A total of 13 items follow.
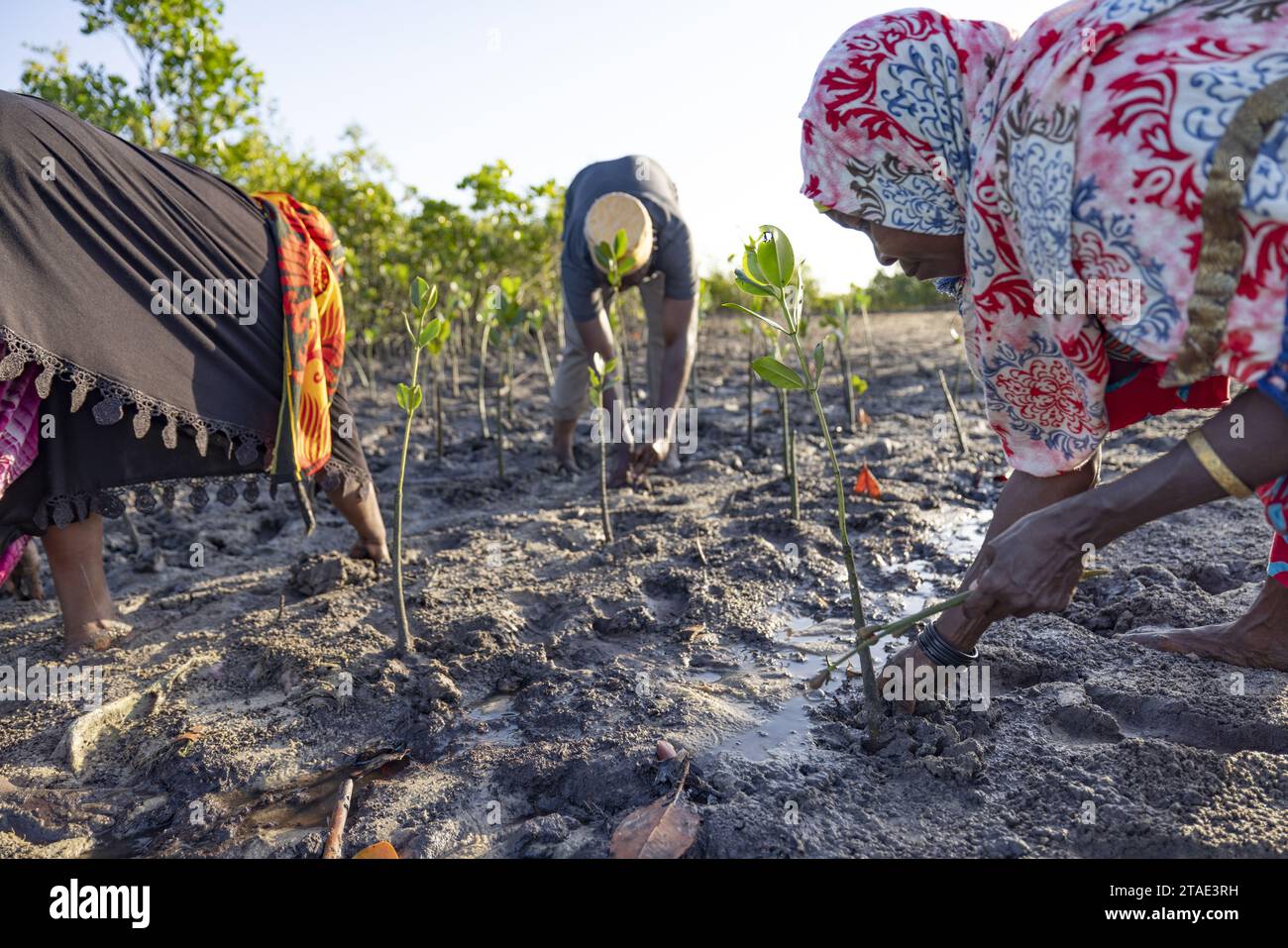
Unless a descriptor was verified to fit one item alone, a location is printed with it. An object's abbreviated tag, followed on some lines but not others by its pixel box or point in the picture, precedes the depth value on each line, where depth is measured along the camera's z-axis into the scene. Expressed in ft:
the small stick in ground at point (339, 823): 5.12
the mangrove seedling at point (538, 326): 17.16
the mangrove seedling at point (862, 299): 20.28
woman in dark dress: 6.77
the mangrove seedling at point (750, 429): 15.11
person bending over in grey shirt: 12.07
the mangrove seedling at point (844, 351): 15.70
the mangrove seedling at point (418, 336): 6.95
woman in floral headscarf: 4.13
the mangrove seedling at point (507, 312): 13.51
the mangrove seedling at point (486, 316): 14.47
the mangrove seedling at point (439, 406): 15.05
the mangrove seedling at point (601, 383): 9.43
